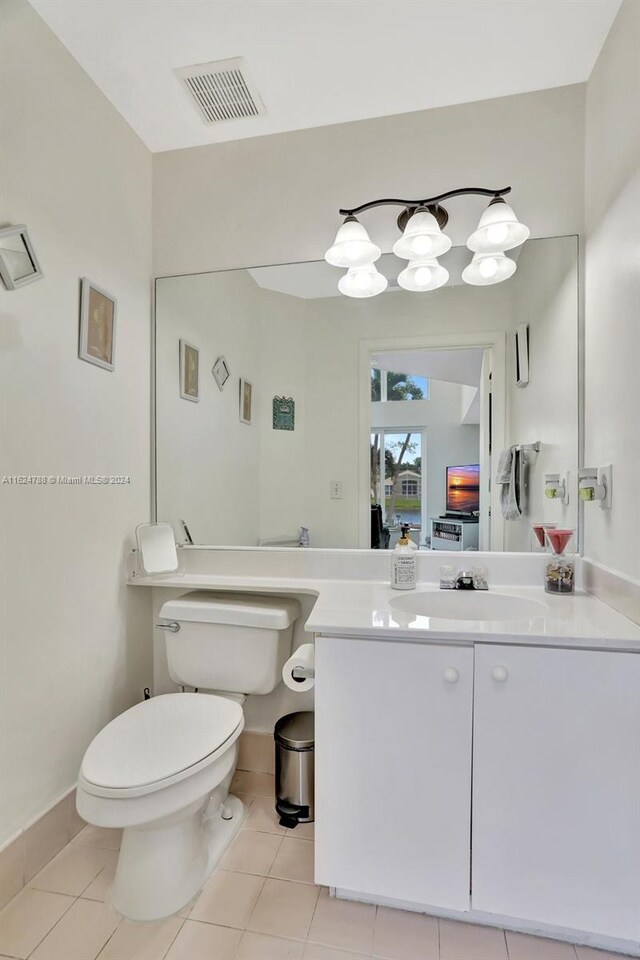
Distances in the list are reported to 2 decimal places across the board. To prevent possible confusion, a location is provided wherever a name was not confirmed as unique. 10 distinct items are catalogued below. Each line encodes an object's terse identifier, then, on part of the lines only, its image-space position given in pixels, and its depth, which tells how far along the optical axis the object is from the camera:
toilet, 1.14
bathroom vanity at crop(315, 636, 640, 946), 1.08
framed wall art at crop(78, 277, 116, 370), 1.52
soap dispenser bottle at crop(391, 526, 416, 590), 1.56
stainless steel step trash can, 1.58
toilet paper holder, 1.30
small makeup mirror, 1.74
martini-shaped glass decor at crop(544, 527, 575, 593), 1.48
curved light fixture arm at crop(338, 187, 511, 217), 1.54
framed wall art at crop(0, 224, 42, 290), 1.23
